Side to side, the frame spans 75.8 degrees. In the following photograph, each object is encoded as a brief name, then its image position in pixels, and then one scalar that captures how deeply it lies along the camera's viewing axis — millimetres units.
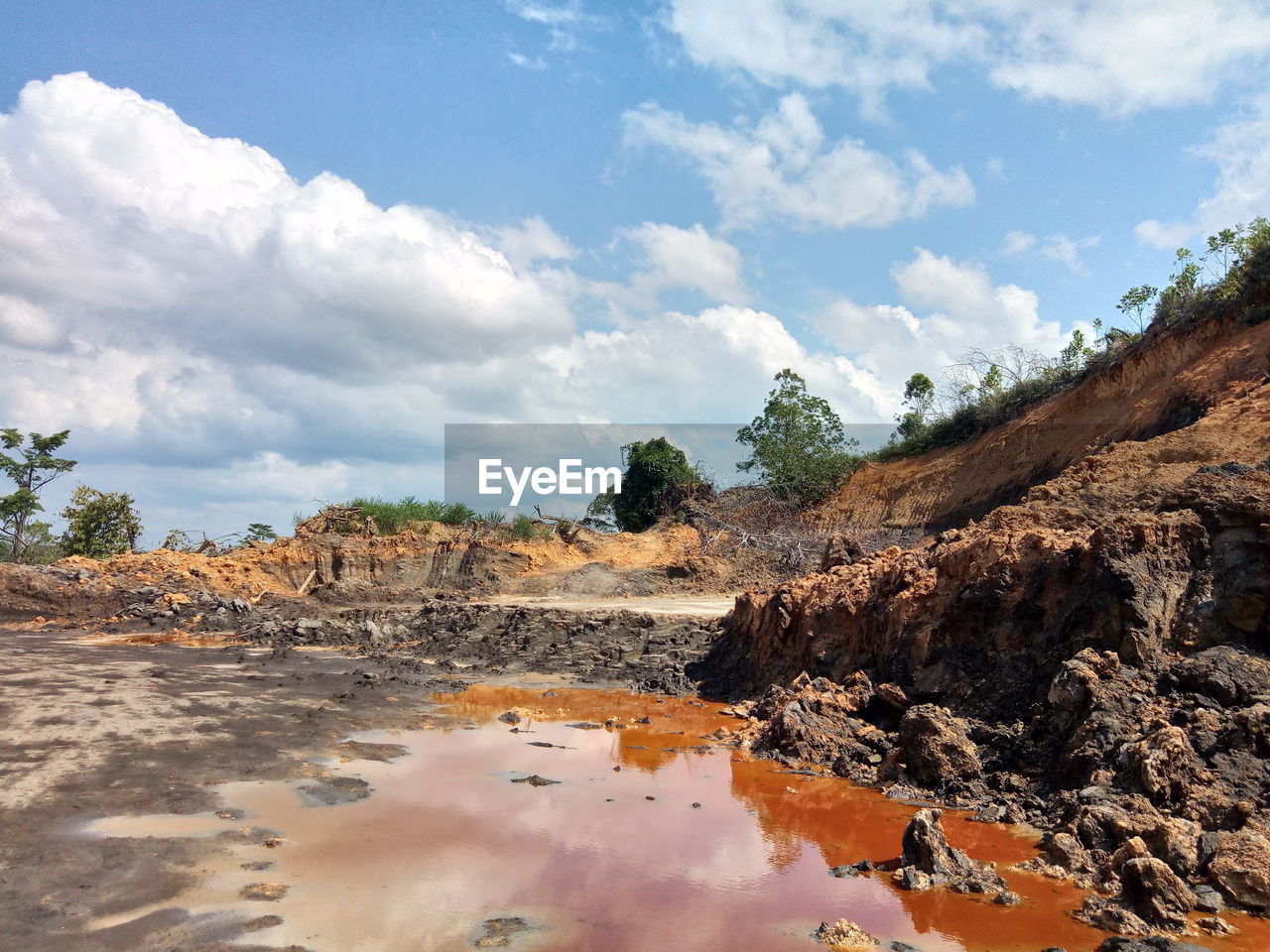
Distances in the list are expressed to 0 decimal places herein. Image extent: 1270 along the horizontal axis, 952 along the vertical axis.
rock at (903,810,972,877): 5293
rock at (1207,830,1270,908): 4723
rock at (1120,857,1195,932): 4586
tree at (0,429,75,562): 28109
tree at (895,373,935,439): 31380
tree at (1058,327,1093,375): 24609
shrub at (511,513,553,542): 27672
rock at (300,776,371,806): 6723
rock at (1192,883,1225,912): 4676
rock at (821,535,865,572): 14328
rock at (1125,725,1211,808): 5699
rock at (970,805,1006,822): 6551
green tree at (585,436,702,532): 32656
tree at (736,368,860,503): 30766
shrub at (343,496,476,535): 27891
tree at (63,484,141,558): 26938
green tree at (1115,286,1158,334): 22156
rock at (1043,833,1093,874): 5379
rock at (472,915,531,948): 4289
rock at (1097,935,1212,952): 4199
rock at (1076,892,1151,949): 4570
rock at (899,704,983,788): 7277
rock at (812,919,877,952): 4418
